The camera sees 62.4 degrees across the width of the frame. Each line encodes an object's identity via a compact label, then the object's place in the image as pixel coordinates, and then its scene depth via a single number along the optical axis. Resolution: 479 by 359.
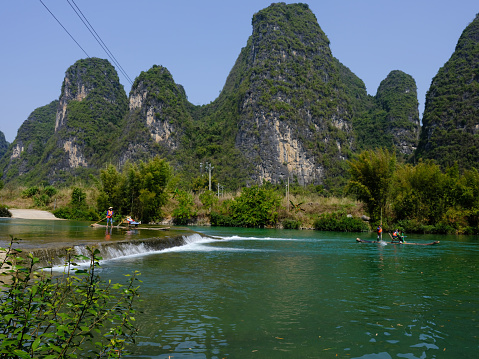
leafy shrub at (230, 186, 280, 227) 41.69
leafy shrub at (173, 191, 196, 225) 41.94
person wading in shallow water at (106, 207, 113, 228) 20.62
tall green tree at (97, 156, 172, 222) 35.56
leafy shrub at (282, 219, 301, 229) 40.94
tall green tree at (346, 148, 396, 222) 35.53
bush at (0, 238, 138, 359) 3.04
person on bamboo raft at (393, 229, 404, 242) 23.41
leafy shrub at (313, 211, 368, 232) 37.56
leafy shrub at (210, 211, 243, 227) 42.88
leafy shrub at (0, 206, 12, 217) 37.51
